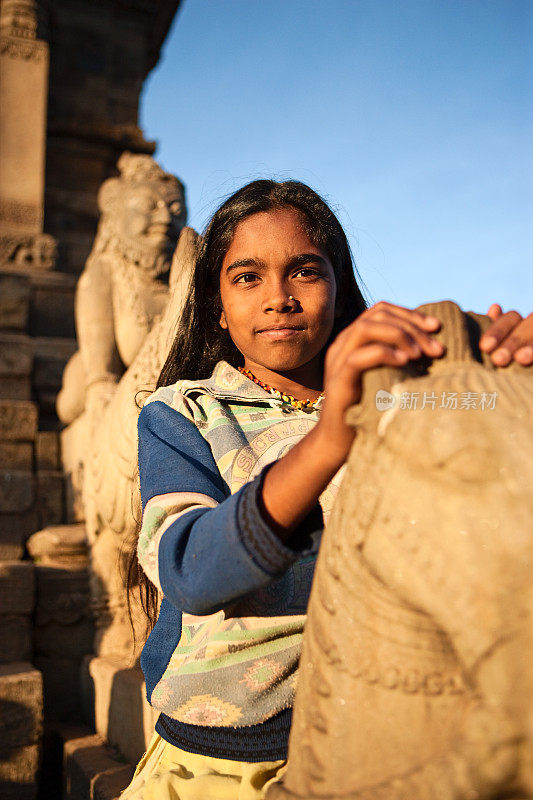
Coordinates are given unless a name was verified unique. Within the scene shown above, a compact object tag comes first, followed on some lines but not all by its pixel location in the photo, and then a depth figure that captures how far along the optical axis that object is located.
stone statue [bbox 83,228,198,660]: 2.77
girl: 0.90
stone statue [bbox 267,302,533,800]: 0.67
